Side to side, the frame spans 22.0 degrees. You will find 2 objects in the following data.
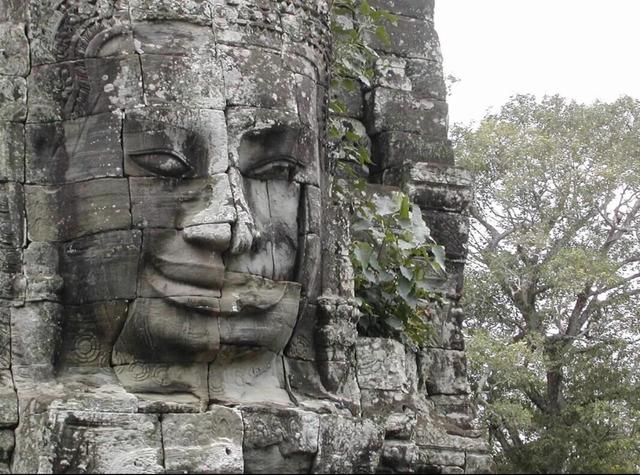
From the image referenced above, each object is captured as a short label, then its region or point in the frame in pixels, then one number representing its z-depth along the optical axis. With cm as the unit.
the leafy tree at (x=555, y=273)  2714
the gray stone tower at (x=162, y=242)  905
